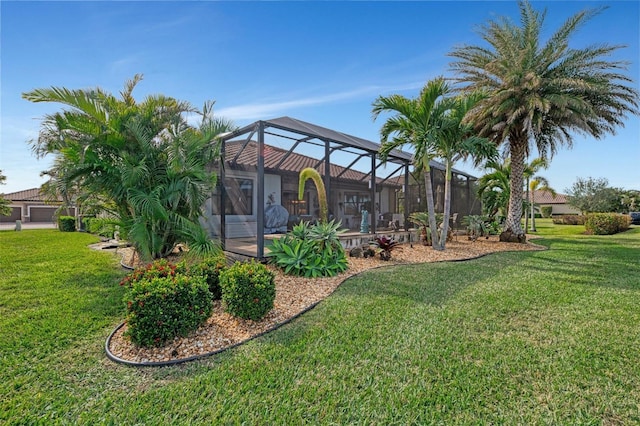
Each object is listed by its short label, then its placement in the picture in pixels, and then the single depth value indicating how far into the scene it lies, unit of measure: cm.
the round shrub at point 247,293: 388
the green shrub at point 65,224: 1994
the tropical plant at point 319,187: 782
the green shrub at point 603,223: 1719
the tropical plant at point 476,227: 1291
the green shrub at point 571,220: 2542
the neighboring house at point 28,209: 3541
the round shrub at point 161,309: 319
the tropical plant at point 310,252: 651
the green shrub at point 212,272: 451
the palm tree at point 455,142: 904
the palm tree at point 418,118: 863
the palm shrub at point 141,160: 652
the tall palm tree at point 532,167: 1809
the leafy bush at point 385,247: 823
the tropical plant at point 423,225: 1105
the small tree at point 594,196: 2397
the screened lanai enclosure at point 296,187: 831
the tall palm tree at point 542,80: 1061
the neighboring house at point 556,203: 4725
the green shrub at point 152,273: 371
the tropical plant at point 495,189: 1537
